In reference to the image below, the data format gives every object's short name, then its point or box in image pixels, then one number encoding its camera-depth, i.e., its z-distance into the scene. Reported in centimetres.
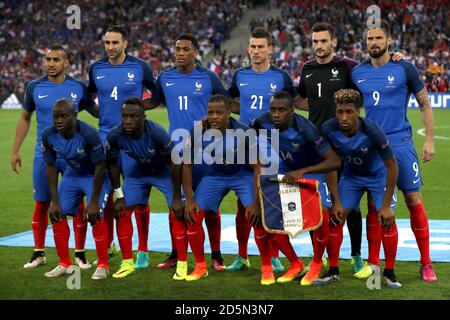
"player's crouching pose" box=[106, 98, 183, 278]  1419
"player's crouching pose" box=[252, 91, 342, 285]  1349
